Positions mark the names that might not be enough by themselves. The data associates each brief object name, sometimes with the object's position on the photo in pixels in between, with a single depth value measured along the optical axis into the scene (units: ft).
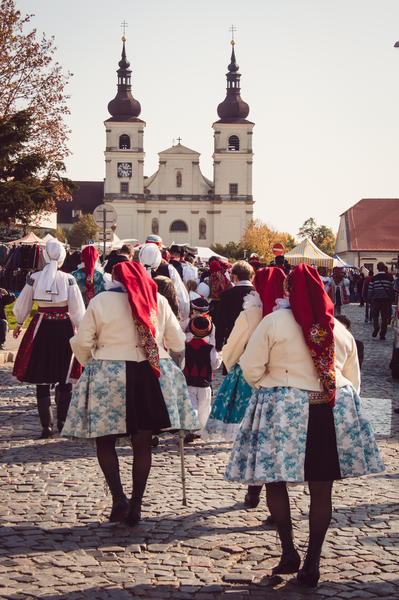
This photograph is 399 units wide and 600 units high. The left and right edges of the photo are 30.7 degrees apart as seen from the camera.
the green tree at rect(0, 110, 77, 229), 88.43
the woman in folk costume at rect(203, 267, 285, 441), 16.75
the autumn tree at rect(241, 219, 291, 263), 265.95
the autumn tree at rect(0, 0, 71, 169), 93.50
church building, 289.74
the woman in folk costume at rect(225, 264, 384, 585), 12.75
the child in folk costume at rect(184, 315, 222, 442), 24.85
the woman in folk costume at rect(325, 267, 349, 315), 63.46
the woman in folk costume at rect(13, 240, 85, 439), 24.23
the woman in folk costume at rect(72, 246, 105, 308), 26.40
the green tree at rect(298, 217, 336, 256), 359.66
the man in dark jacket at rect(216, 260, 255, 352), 26.50
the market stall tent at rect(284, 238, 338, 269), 114.99
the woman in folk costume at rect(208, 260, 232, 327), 40.88
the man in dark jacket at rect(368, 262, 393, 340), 63.82
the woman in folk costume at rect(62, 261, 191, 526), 15.72
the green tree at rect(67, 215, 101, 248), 276.00
